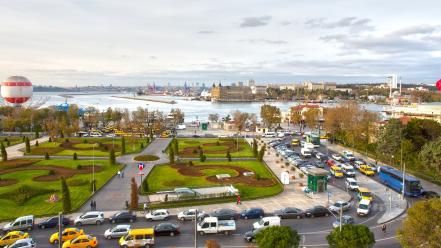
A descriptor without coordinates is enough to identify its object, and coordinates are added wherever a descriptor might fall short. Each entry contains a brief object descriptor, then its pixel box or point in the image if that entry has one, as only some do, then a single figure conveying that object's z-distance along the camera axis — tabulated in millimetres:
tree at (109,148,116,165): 49431
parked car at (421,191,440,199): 36472
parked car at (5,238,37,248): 23750
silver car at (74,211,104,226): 28969
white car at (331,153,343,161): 55006
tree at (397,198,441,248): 19438
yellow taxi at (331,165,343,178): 45219
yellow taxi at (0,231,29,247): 25203
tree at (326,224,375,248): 20245
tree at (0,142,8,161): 50438
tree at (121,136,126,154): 57500
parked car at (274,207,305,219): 30764
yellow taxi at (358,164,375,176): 46625
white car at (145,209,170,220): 30153
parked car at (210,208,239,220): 30219
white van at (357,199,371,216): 31395
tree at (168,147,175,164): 51031
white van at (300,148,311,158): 58438
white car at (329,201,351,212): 32166
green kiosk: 37438
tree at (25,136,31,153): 57228
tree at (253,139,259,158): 56062
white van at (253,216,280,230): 27266
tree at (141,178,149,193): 37588
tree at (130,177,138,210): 31509
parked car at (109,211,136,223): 29547
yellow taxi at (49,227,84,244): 25531
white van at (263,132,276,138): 81306
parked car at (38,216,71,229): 28344
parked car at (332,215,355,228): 28506
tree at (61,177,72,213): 30784
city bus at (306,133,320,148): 68469
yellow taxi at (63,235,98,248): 24312
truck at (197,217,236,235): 27141
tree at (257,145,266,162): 52656
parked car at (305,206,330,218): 31000
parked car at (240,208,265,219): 30473
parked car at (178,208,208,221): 30125
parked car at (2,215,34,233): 27641
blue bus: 37188
